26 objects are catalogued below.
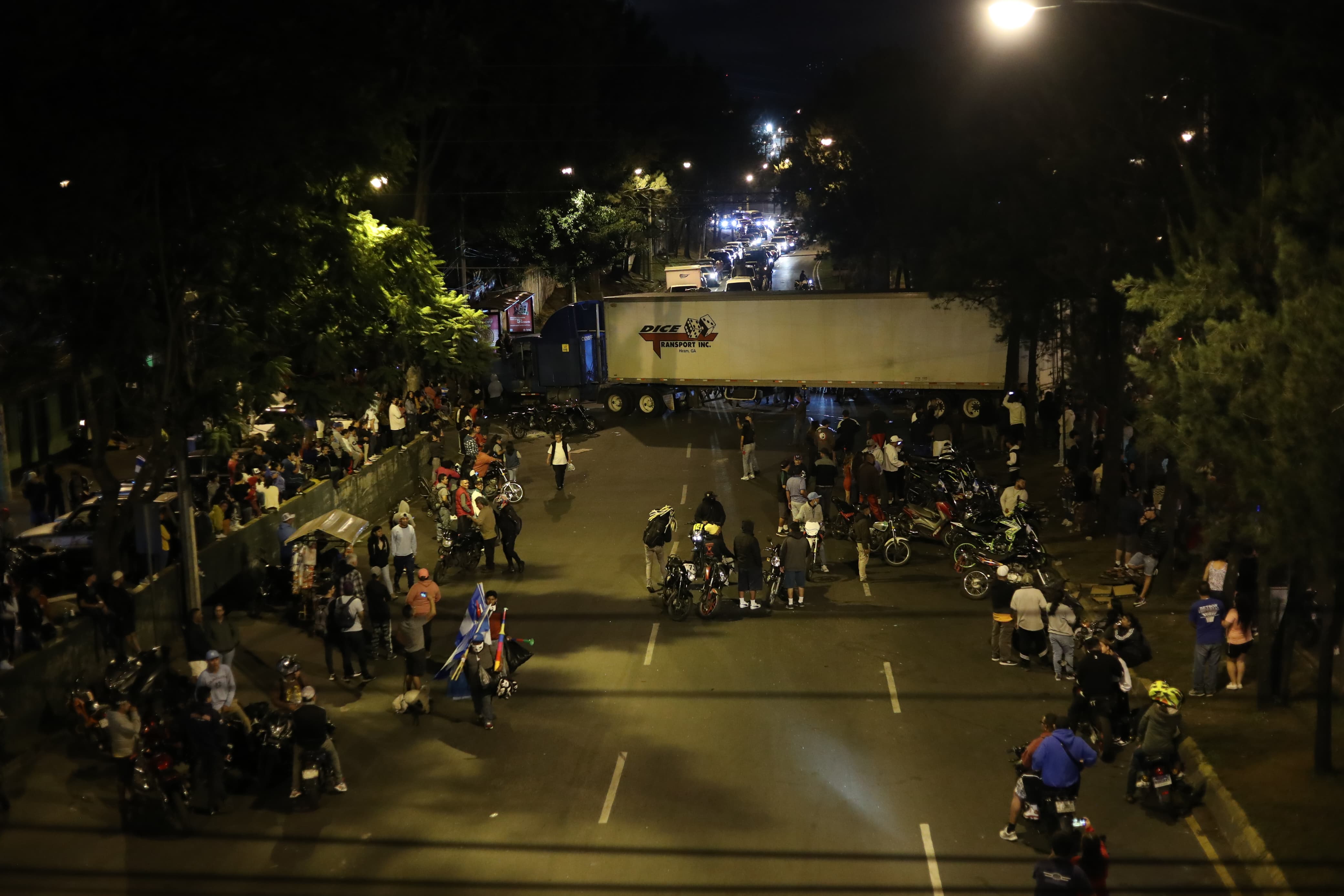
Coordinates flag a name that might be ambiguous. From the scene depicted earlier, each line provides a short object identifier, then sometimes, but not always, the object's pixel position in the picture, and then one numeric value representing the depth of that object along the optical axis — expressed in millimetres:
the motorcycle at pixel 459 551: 19344
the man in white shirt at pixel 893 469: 22984
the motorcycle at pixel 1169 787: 10734
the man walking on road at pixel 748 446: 25703
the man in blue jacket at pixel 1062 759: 10031
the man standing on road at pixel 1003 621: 14695
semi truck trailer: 31391
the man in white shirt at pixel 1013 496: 19594
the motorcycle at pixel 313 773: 11211
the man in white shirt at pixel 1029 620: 14461
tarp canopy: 16891
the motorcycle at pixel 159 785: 10828
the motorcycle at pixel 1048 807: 10047
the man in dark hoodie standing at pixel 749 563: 16891
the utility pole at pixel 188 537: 15156
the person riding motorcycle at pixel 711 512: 18344
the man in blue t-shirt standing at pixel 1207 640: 13031
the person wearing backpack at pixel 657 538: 17797
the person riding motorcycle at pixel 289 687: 11633
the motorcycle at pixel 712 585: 16875
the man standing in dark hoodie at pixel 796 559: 17078
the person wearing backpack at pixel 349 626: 14320
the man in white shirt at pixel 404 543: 17781
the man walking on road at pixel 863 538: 18453
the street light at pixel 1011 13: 9078
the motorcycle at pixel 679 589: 16797
